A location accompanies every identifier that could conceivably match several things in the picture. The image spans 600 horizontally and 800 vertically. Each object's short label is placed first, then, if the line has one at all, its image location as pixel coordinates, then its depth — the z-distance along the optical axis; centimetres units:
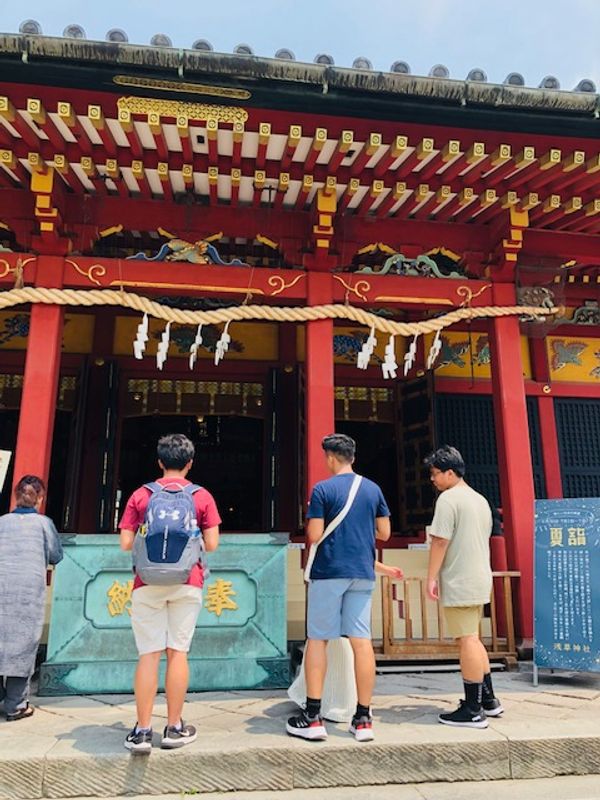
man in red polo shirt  305
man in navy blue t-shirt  331
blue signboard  465
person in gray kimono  383
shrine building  499
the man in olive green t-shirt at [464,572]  354
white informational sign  489
